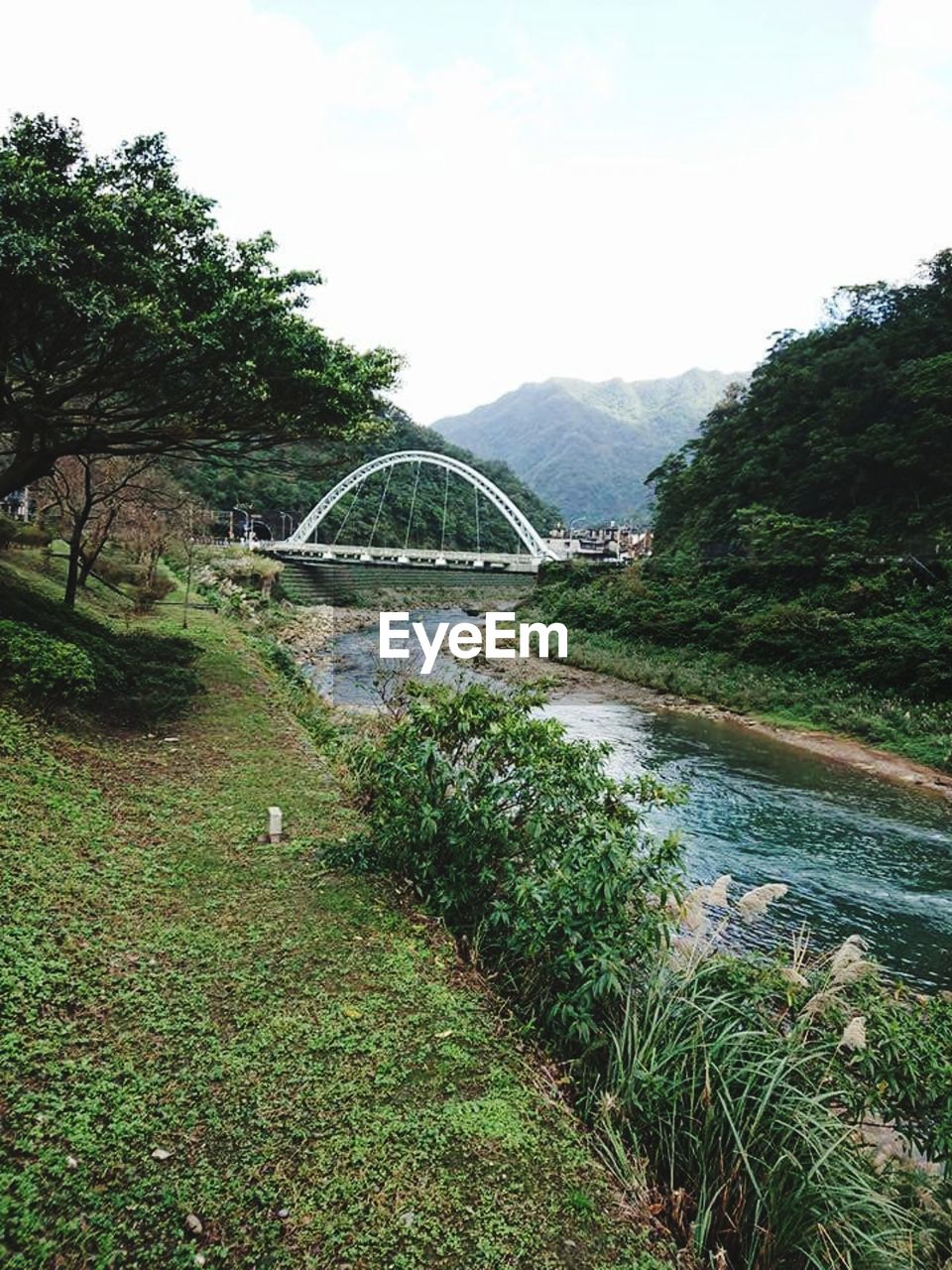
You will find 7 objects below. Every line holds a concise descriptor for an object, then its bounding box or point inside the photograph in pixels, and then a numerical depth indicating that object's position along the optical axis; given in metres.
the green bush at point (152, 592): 18.96
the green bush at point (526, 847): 4.02
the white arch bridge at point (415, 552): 47.94
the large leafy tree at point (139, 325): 6.96
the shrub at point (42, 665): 7.02
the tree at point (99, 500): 12.75
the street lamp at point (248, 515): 50.10
